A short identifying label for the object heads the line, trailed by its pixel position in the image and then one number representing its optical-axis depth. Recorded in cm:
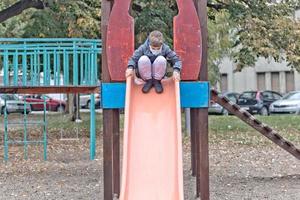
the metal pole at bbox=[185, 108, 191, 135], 1676
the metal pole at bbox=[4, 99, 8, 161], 1271
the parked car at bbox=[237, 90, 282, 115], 3002
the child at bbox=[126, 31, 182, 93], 757
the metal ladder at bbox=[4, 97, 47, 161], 1268
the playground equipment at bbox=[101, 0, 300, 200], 721
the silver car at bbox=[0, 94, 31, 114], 3331
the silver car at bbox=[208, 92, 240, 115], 2997
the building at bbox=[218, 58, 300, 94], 4025
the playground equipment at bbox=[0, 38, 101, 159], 1107
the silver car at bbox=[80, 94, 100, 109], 3936
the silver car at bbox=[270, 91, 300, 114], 2898
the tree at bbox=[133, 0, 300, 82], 1515
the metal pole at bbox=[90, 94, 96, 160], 1224
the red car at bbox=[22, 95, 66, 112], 3788
